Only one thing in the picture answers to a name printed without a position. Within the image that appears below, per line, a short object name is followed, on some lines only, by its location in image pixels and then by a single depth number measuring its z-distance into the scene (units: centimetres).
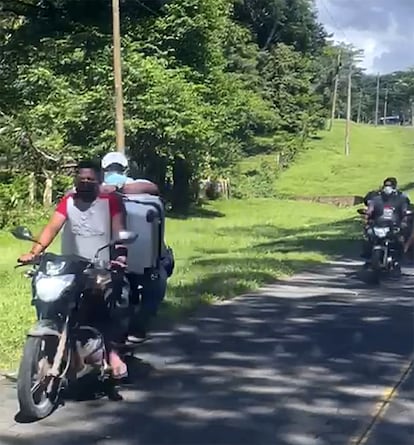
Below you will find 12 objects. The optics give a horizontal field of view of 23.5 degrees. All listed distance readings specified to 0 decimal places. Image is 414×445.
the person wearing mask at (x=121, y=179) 820
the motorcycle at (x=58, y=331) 628
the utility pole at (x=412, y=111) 14045
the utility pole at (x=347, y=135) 8248
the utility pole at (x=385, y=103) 15620
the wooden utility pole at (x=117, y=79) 2859
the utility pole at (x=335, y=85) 8932
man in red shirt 709
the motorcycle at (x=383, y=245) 1486
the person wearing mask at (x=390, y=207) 1525
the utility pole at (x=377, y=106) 14275
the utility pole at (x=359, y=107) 14852
